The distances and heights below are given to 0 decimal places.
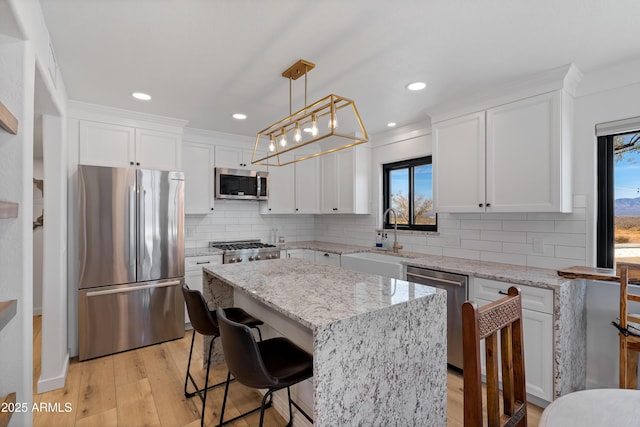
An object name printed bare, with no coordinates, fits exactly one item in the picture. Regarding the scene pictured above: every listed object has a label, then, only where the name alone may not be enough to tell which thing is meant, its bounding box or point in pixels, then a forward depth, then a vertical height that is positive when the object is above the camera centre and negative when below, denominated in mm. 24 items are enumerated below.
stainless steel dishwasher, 2637 -758
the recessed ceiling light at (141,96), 2807 +1063
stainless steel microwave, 4184 +413
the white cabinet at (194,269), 3689 -627
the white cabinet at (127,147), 3143 +717
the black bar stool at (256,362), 1376 -710
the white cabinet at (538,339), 2166 -864
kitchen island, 1302 -591
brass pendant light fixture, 2100 +1030
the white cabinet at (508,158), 2422 +474
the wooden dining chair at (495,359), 1013 -511
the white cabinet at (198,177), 3994 +479
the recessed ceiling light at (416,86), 2594 +1058
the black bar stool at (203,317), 2000 -683
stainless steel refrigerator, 2955 -424
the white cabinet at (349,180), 4305 +480
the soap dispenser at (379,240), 4195 -339
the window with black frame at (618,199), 2371 +115
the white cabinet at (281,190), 4672 +363
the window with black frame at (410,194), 3824 +265
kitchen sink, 3180 -532
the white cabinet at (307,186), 4855 +436
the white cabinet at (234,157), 4254 +779
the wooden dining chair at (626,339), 1815 -715
